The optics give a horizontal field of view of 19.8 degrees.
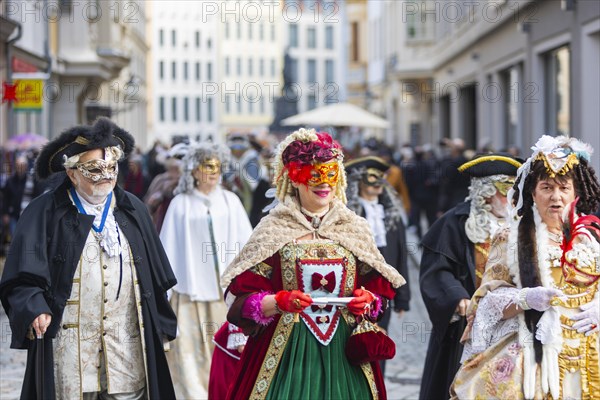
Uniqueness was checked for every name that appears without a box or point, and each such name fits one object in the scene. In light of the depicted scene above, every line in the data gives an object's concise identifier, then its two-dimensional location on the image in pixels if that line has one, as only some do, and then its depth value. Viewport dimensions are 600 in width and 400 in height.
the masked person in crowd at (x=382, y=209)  12.80
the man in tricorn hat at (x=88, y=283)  8.68
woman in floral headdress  8.04
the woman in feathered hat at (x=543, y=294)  7.43
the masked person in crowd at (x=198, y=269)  12.35
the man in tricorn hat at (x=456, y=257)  9.67
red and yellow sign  26.67
